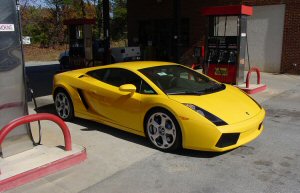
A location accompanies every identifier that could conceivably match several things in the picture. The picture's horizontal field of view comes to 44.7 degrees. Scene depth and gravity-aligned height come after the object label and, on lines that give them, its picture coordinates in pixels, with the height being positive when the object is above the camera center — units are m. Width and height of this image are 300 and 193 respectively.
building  14.70 +0.25
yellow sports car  4.97 -1.04
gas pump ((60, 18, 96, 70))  15.63 -0.30
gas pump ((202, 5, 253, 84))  10.71 -0.41
